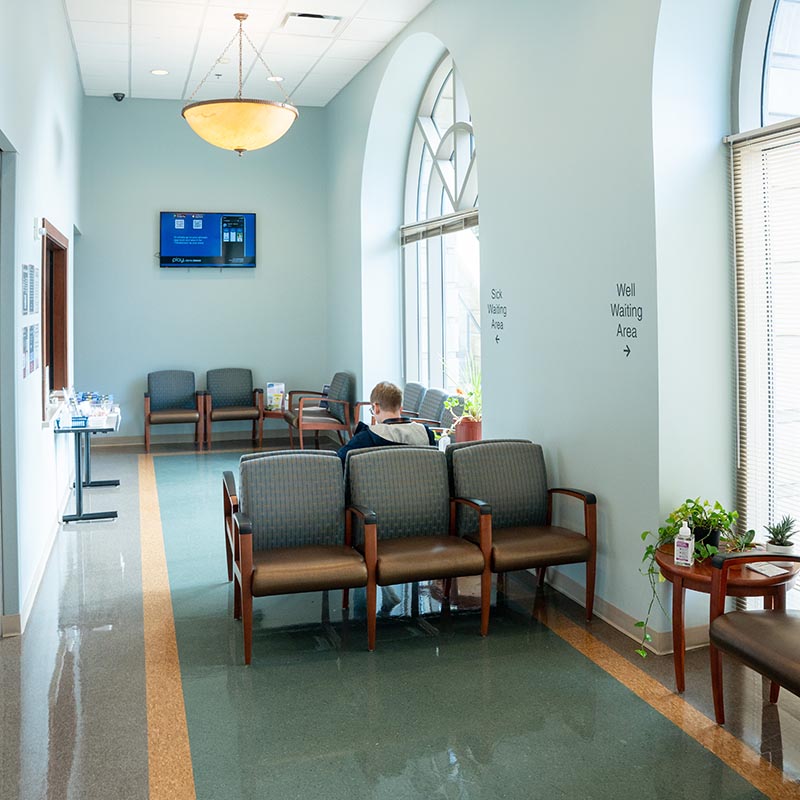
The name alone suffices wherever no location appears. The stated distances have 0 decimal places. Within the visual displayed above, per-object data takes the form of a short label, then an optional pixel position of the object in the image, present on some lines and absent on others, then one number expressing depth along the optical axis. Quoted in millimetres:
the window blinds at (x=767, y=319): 3969
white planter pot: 3631
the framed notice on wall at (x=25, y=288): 4857
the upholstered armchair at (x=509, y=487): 4629
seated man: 5188
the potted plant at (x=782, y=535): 3760
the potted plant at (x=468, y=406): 6551
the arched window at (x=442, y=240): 7727
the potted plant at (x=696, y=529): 3875
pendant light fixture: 6387
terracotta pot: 6539
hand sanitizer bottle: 3719
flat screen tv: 10555
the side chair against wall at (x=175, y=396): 10227
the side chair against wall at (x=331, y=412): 9359
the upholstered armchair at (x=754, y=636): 2857
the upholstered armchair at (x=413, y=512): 4223
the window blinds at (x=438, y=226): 7363
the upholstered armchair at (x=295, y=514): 4090
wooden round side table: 3498
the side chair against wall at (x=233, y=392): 10555
